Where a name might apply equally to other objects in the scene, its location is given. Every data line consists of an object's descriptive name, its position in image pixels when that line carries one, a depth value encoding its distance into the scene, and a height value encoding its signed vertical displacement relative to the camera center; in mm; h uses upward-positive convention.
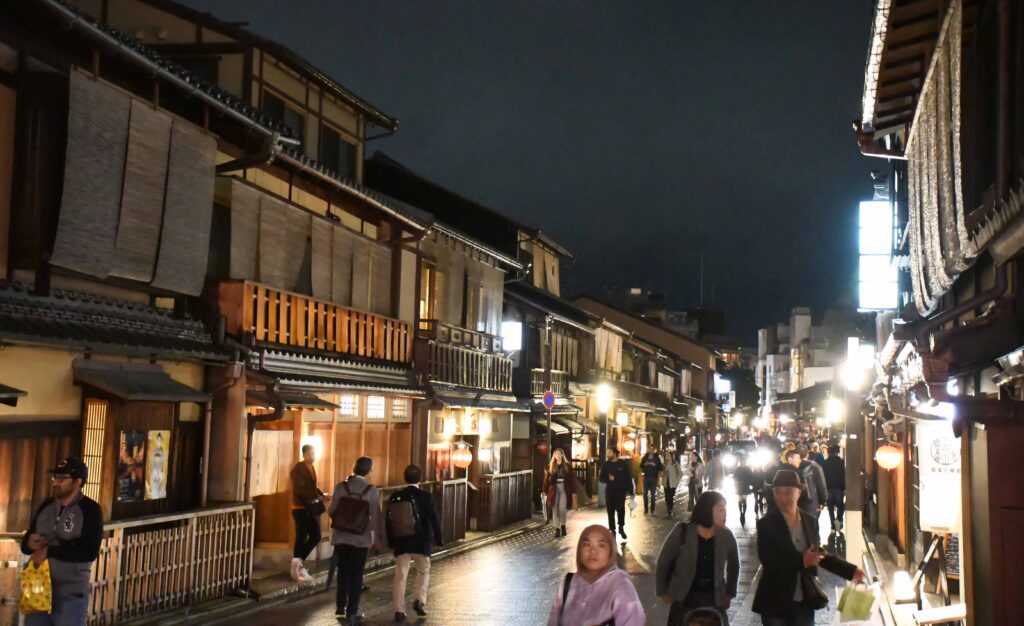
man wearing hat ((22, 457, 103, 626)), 9430 -988
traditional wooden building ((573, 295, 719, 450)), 56156 +4085
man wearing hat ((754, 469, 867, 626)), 9016 -1023
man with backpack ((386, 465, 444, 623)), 14500 -1296
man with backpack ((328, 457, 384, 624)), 14102 -1279
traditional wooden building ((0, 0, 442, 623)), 12953 +2166
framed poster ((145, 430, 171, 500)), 15281 -471
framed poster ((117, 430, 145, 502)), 14601 -515
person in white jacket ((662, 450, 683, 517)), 32531 -1077
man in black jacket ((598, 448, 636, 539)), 23516 -990
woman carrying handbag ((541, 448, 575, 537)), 26953 -1182
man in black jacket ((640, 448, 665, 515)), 32125 -799
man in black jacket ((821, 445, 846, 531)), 25359 -819
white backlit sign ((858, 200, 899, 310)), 22297 +3924
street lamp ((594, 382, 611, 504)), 39219 +1293
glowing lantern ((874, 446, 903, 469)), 20469 -141
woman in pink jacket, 6730 -965
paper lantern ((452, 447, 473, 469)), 27438 -472
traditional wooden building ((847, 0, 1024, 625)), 8906 +1910
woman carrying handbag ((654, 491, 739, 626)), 8945 -1027
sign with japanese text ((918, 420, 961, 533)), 12297 -389
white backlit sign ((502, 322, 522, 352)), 35281 +3411
